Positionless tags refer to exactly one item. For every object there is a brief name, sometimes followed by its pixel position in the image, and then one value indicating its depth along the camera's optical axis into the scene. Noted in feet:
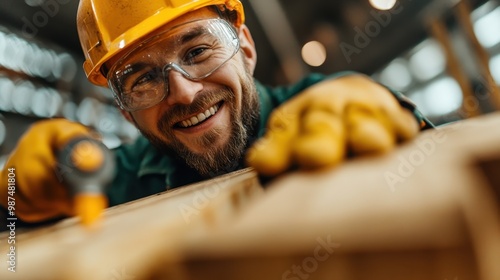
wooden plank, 0.56
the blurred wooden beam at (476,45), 4.24
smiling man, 1.68
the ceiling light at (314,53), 7.63
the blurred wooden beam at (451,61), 4.44
